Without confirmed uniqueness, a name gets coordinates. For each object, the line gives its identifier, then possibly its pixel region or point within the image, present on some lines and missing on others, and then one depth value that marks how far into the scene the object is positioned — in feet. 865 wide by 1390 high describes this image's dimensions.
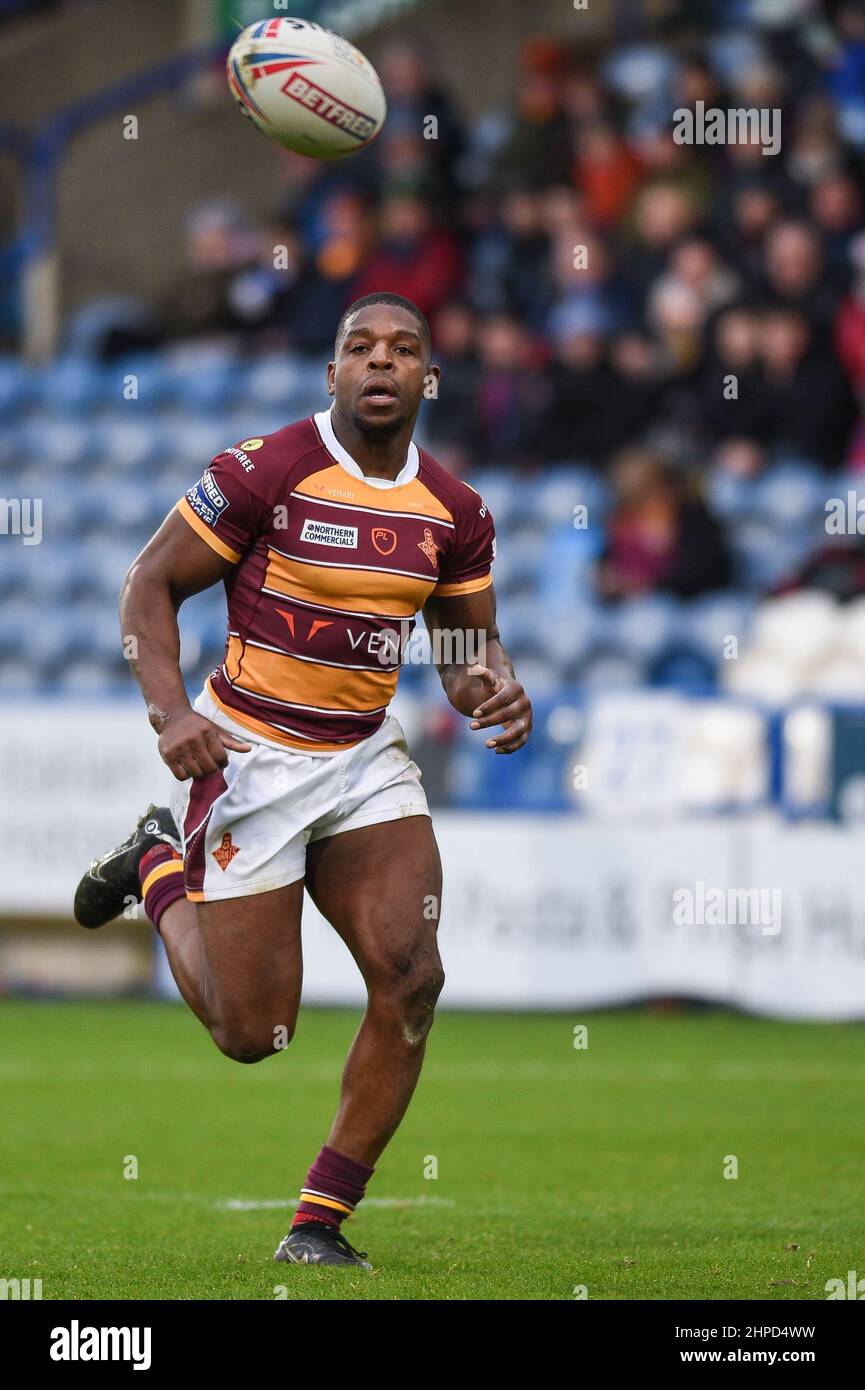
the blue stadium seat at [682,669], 43.50
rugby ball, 21.36
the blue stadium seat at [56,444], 54.60
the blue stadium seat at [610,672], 44.14
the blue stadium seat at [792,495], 45.14
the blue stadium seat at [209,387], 53.88
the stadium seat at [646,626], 44.01
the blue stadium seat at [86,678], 47.93
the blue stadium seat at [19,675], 49.42
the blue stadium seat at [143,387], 54.75
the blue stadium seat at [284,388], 52.85
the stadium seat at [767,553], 45.21
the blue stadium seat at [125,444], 53.78
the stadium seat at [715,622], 43.45
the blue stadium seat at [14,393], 55.98
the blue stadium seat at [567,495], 47.39
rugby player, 18.70
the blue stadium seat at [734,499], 45.75
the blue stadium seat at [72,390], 55.47
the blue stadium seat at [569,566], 46.01
